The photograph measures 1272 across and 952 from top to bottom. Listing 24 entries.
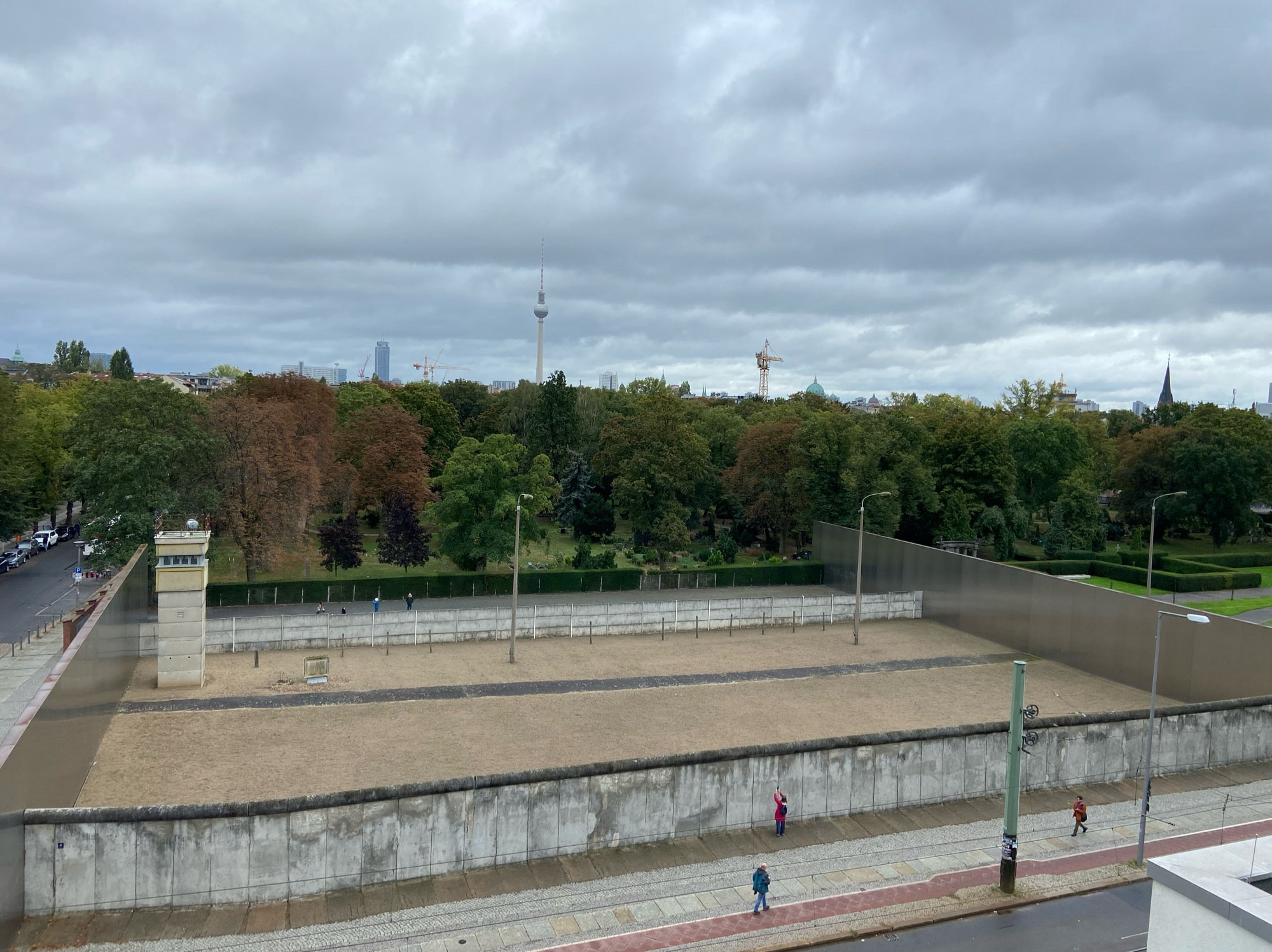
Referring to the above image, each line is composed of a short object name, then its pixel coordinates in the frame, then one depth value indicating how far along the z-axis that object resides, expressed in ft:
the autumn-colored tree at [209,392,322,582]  155.84
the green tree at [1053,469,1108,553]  217.15
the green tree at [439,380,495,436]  360.28
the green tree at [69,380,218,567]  146.72
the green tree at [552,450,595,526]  238.89
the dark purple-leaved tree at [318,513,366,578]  165.99
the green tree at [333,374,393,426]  280.10
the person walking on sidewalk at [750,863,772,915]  52.75
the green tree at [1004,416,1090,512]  239.30
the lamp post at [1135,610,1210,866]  60.64
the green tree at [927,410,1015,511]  206.80
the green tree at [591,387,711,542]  202.39
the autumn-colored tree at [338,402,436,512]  197.36
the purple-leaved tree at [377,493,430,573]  167.02
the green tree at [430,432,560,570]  161.68
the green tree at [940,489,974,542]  199.62
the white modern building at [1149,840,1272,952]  33.01
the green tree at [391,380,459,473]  275.39
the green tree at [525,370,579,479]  258.57
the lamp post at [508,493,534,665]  118.32
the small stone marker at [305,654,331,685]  106.01
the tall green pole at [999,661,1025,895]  56.85
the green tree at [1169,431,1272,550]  217.97
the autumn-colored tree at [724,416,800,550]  206.39
